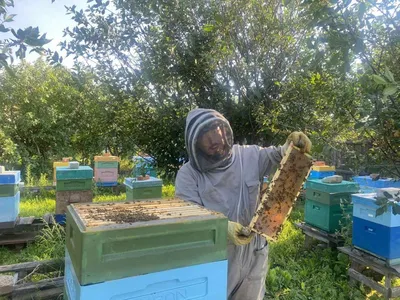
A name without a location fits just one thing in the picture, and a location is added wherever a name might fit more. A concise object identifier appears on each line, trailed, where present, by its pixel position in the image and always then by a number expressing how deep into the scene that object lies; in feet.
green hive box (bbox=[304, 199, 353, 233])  14.75
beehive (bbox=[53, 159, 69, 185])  28.50
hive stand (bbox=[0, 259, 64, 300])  9.45
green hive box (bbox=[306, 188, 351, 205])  14.62
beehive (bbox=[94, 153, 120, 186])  29.71
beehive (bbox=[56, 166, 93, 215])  16.96
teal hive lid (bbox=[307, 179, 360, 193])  14.70
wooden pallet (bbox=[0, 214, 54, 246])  15.42
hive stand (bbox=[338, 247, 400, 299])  11.01
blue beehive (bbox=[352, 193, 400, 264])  10.89
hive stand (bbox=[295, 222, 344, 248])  14.67
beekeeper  7.15
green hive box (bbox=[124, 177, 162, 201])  16.94
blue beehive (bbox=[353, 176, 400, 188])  17.83
